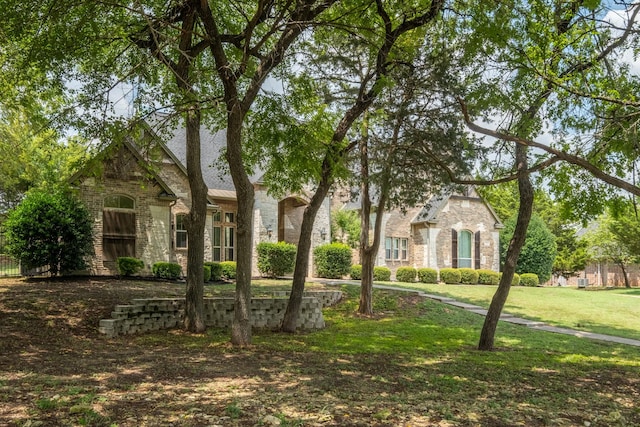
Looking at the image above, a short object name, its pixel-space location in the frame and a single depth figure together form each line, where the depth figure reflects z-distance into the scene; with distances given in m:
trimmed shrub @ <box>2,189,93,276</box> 15.68
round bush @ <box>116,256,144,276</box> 17.70
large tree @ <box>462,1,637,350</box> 7.69
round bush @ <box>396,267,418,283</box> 26.84
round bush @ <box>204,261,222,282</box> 19.82
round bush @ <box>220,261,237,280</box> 20.69
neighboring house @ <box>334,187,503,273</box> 29.84
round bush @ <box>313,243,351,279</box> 24.55
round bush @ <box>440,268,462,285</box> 27.25
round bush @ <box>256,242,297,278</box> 22.53
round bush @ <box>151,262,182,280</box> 18.67
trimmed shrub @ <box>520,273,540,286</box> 29.25
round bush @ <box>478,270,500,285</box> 28.19
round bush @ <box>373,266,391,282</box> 26.30
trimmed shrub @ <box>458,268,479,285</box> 27.62
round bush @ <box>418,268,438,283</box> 26.95
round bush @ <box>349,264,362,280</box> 25.31
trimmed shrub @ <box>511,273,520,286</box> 28.77
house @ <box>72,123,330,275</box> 18.73
